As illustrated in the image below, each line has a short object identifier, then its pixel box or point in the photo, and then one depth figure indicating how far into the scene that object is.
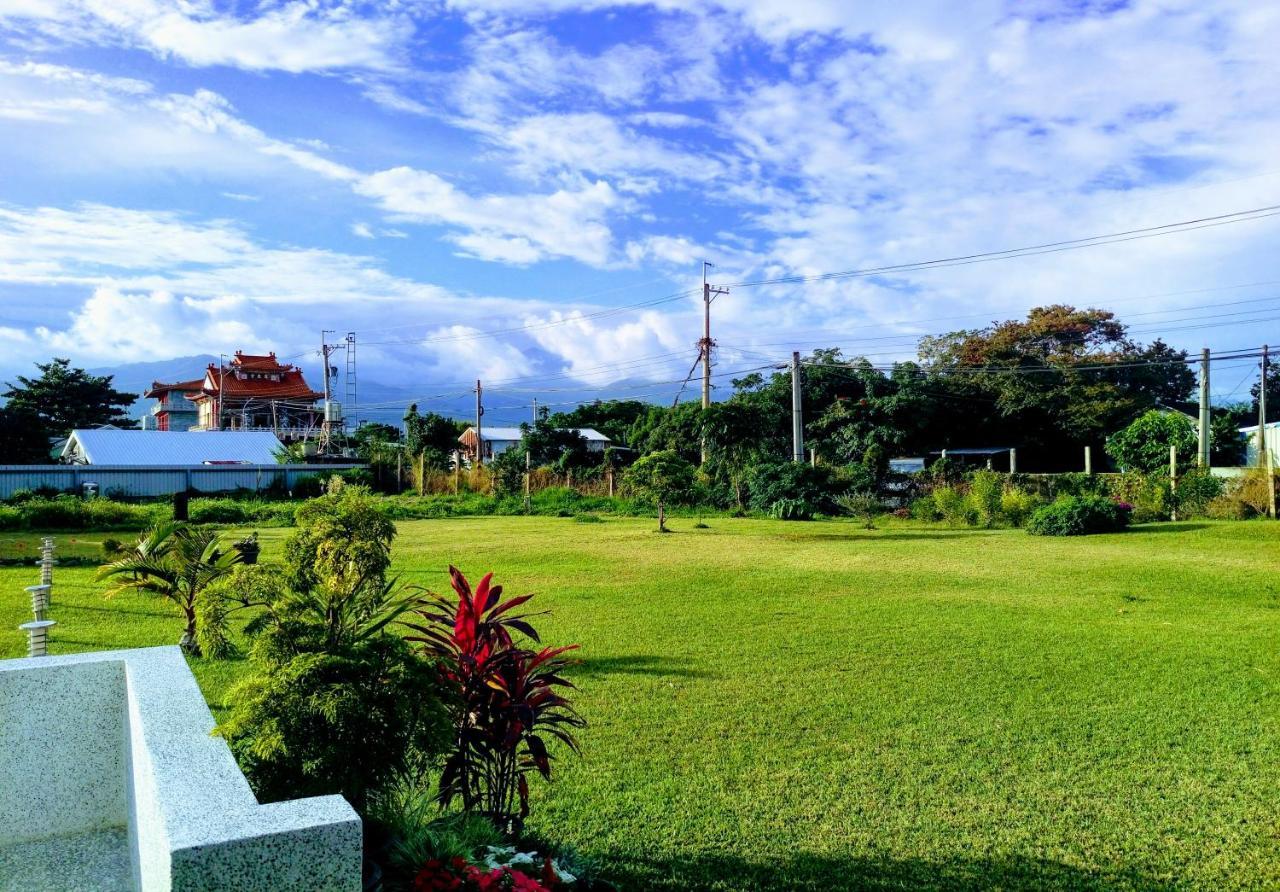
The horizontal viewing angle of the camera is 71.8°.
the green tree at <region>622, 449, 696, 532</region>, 18.78
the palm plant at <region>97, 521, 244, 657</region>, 7.79
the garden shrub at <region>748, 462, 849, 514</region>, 22.80
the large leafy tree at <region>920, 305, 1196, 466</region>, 31.80
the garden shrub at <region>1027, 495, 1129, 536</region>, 17.00
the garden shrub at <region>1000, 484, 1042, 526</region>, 19.09
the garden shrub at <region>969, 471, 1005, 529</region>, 19.33
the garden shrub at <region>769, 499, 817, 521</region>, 22.20
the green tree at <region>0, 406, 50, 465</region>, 32.62
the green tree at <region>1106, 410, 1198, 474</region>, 25.61
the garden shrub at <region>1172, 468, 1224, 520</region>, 18.87
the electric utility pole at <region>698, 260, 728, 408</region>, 35.41
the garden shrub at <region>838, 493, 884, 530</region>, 21.56
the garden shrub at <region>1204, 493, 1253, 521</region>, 18.22
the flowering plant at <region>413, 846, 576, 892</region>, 2.41
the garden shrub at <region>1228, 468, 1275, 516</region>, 18.16
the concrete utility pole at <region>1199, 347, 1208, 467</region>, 23.19
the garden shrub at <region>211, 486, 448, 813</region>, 2.74
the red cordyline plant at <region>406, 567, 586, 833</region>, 3.36
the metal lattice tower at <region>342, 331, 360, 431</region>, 53.62
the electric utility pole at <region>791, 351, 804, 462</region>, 26.44
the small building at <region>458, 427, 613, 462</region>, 42.25
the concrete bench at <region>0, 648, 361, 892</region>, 1.89
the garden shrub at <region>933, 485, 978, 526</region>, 19.55
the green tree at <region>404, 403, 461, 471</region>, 37.31
